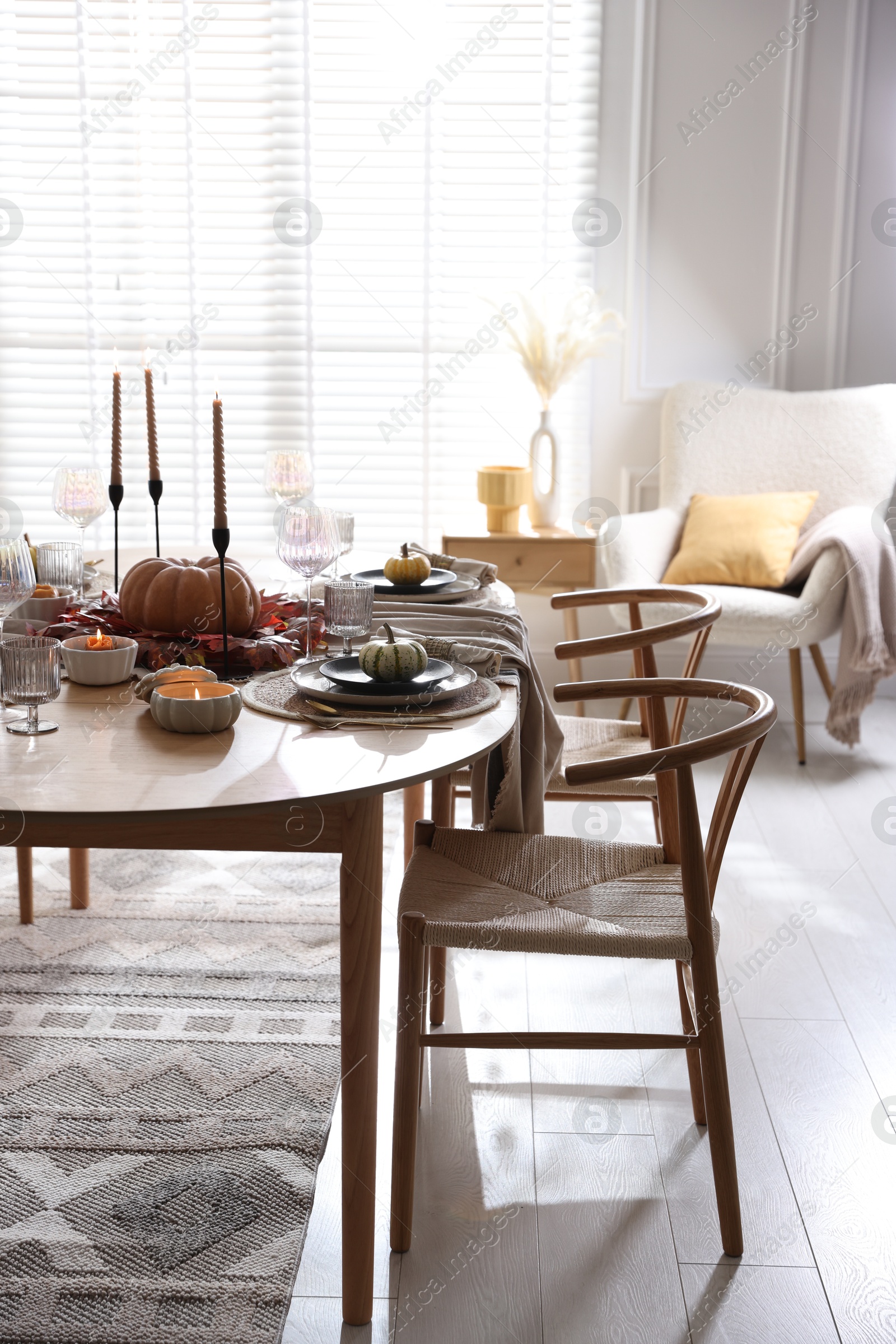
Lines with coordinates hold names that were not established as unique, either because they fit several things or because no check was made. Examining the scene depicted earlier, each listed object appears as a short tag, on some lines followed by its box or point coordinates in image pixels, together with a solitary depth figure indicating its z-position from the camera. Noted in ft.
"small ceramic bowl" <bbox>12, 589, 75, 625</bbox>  6.16
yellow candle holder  11.95
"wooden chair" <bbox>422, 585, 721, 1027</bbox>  6.73
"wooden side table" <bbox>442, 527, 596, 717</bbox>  11.78
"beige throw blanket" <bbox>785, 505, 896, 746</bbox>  10.81
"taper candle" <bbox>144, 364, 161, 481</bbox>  6.54
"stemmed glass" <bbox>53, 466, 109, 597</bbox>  7.10
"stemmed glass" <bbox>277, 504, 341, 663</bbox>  5.69
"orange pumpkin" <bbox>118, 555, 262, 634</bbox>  5.88
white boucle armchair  12.09
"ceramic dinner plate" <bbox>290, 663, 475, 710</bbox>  5.00
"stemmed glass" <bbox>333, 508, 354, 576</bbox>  7.63
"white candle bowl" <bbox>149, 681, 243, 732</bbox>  4.69
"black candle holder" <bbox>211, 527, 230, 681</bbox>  5.19
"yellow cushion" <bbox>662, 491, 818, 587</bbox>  11.62
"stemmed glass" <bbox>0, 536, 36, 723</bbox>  5.34
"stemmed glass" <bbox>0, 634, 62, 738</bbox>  4.64
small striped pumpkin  5.12
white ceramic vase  12.39
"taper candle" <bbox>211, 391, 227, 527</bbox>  5.00
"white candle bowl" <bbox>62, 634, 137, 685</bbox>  5.33
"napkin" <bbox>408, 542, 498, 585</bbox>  7.60
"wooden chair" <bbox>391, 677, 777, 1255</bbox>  4.79
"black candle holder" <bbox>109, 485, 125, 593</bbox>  6.72
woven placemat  4.89
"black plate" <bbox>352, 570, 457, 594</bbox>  7.05
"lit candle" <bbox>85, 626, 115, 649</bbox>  5.44
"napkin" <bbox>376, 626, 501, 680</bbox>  5.64
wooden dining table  4.00
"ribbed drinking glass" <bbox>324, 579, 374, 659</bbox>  5.78
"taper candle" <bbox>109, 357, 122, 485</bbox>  6.53
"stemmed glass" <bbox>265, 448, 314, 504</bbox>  8.20
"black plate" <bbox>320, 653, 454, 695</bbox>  5.08
